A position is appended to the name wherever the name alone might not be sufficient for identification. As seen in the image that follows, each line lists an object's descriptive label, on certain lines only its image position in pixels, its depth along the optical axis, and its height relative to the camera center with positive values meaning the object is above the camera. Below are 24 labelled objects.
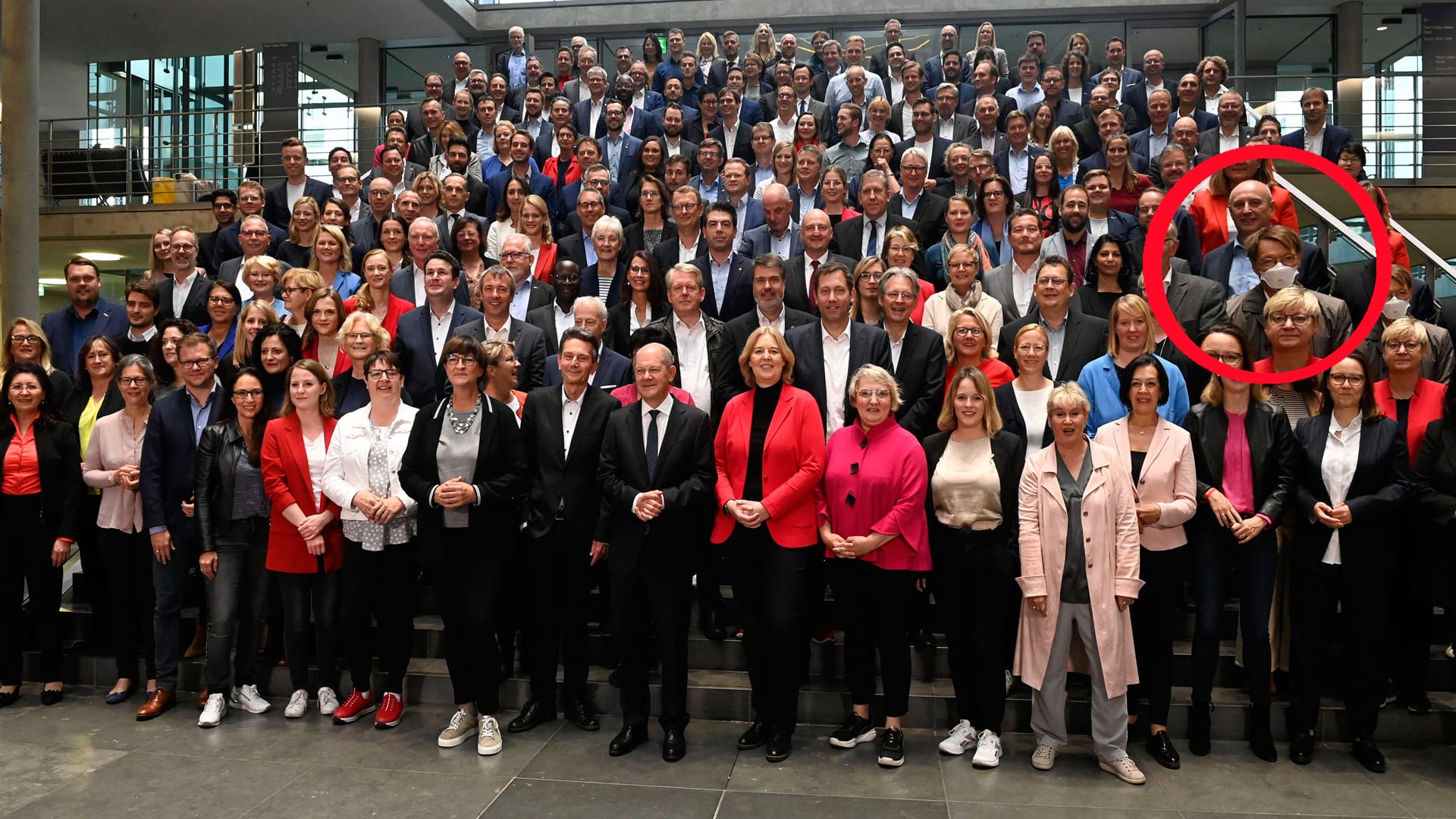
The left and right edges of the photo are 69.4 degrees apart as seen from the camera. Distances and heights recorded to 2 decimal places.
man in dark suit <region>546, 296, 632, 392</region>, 5.79 +0.23
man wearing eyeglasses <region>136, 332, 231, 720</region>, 5.61 -0.53
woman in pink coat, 4.73 -0.80
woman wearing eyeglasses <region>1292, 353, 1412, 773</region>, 4.86 -0.71
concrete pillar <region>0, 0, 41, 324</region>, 9.38 +2.21
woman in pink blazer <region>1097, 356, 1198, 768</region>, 4.85 -0.54
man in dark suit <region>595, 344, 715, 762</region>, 5.00 -0.64
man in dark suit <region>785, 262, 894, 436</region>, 5.41 +0.26
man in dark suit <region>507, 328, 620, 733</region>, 5.23 -0.57
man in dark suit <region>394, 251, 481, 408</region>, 6.15 +0.42
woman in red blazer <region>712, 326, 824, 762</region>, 4.89 -0.55
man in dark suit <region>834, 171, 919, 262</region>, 7.14 +1.20
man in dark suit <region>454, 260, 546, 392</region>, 6.03 +0.41
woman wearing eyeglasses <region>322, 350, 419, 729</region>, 5.30 -0.65
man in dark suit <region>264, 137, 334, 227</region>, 9.05 +1.86
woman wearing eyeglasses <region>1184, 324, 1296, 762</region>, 4.89 -0.56
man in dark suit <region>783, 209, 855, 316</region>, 6.49 +0.87
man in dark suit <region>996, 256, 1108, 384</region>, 5.68 +0.38
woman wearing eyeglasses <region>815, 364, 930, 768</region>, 4.82 -0.60
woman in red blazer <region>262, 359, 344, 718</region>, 5.39 -0.65
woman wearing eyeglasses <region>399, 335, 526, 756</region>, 5.08 -0.54
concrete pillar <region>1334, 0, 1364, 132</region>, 14.46 +4.79
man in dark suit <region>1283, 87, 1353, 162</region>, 8.77 +2.28
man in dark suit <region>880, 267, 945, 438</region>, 5.35 +0.21
